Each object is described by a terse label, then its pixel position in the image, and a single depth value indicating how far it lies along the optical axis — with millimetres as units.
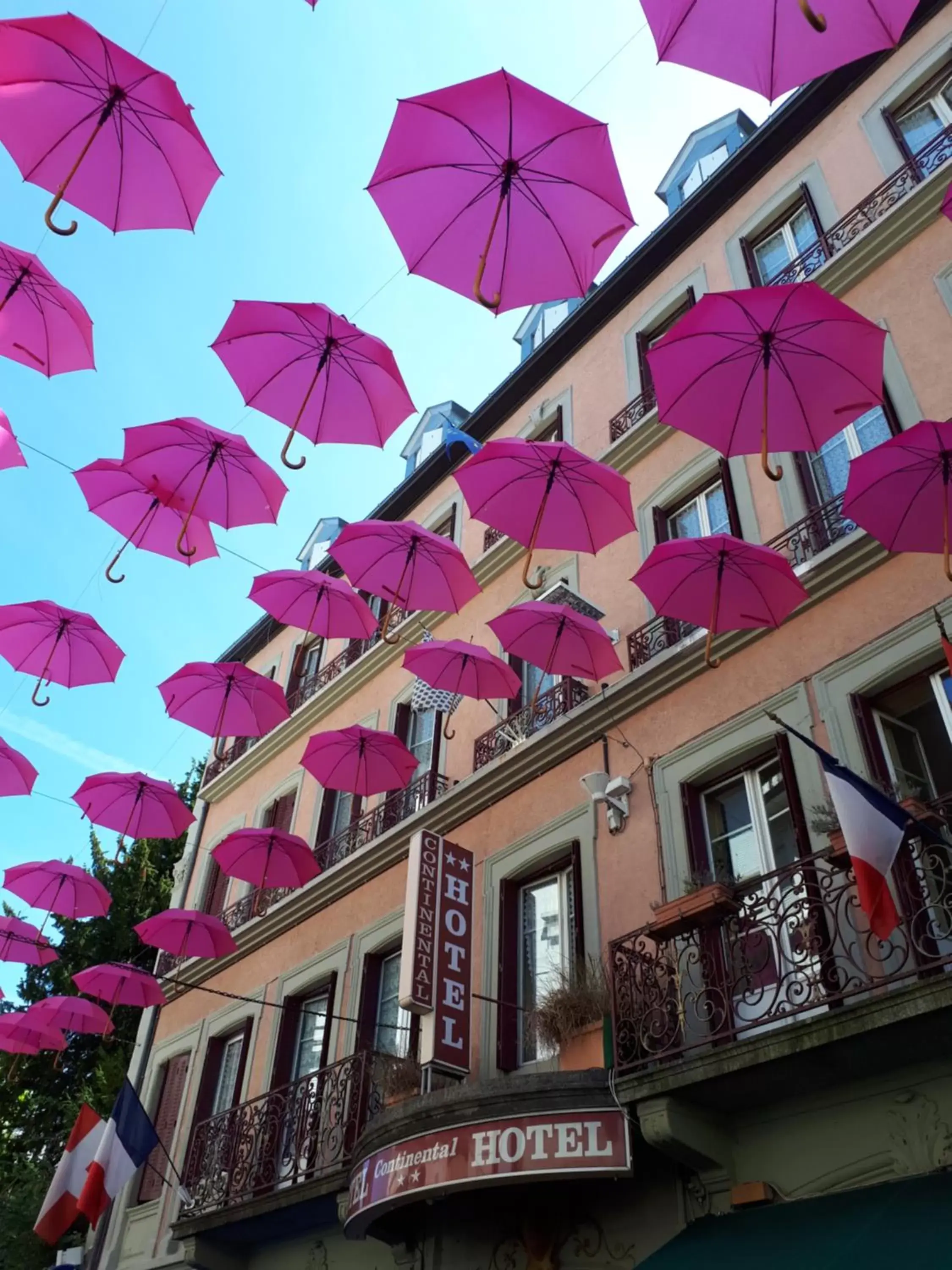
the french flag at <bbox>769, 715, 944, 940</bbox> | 6246
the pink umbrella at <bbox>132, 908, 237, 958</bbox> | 13953
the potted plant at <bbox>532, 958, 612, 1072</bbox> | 8141
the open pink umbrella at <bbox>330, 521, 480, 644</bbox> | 10461
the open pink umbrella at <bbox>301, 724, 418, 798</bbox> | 12602
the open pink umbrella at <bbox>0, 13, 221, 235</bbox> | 6805
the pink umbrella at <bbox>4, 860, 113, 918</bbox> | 14438
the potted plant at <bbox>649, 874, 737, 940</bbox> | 7504
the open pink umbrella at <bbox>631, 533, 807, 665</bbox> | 8688
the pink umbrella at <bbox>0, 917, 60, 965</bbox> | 15016
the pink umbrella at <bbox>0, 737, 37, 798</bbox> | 12508
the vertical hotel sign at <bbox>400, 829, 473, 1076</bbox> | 9297
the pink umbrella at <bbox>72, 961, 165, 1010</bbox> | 14773
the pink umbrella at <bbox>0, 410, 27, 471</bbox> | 8961
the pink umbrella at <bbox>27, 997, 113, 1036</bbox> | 14984
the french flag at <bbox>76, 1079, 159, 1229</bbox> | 11852
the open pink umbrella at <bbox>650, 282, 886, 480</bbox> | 7273
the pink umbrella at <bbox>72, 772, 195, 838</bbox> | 13734
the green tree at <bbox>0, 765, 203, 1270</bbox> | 18641
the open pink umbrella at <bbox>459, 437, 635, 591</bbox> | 9195
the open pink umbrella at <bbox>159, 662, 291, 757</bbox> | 12641
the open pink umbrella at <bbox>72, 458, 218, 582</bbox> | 10367
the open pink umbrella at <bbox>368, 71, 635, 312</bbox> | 6621
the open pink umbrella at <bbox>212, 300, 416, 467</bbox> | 8820
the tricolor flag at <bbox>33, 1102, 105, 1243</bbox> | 12453
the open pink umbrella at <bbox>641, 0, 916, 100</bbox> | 5656
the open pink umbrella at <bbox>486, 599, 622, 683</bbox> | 10391
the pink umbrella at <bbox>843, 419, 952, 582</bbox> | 7387
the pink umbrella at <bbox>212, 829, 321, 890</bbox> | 13227
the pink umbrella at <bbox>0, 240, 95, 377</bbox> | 8164
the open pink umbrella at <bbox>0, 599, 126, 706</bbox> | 11953
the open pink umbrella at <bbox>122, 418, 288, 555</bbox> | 9719
